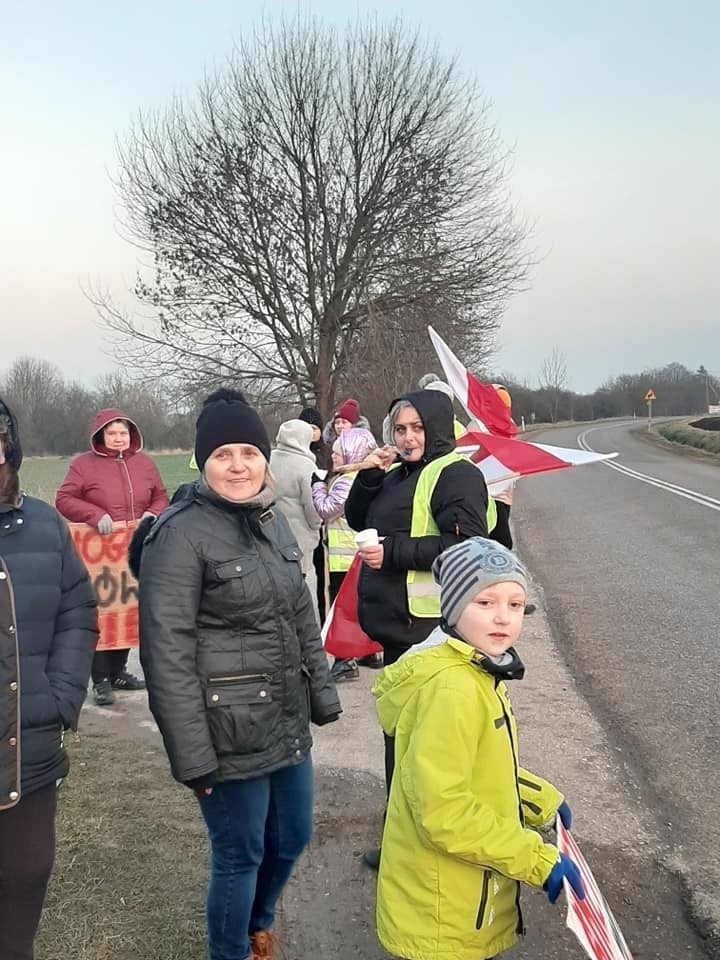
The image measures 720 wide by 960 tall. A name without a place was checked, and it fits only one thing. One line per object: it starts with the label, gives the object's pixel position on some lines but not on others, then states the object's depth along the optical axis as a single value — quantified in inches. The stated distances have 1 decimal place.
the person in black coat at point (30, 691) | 92.1
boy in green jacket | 81.4
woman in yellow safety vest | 129.0
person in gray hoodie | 251.0
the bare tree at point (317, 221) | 740.6
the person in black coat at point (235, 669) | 97.0
